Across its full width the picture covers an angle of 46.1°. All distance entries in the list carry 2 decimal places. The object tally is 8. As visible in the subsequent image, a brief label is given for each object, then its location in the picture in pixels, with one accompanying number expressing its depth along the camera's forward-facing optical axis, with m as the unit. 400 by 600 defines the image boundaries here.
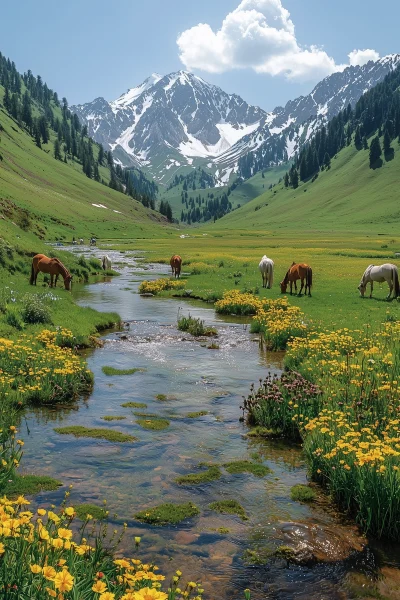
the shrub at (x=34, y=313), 21.44
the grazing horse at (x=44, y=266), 31.83
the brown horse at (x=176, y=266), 47.10
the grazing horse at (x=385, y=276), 32.72
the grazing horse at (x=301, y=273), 35.40
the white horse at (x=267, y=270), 39.03
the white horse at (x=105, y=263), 53.06
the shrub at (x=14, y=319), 20.02
